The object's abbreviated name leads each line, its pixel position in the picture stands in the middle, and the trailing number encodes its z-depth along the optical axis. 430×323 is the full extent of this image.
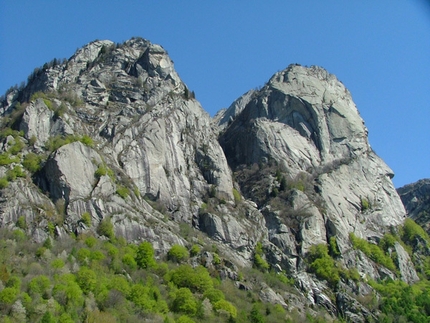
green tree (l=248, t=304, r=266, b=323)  69.67
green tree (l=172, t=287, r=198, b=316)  68.34
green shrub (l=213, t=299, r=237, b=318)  69.31
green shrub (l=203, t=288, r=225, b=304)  71.44
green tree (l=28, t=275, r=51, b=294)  61.08
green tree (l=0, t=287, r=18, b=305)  59.09
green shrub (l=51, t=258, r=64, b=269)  66.94
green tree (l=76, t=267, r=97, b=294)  65.06
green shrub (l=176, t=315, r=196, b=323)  65.19
